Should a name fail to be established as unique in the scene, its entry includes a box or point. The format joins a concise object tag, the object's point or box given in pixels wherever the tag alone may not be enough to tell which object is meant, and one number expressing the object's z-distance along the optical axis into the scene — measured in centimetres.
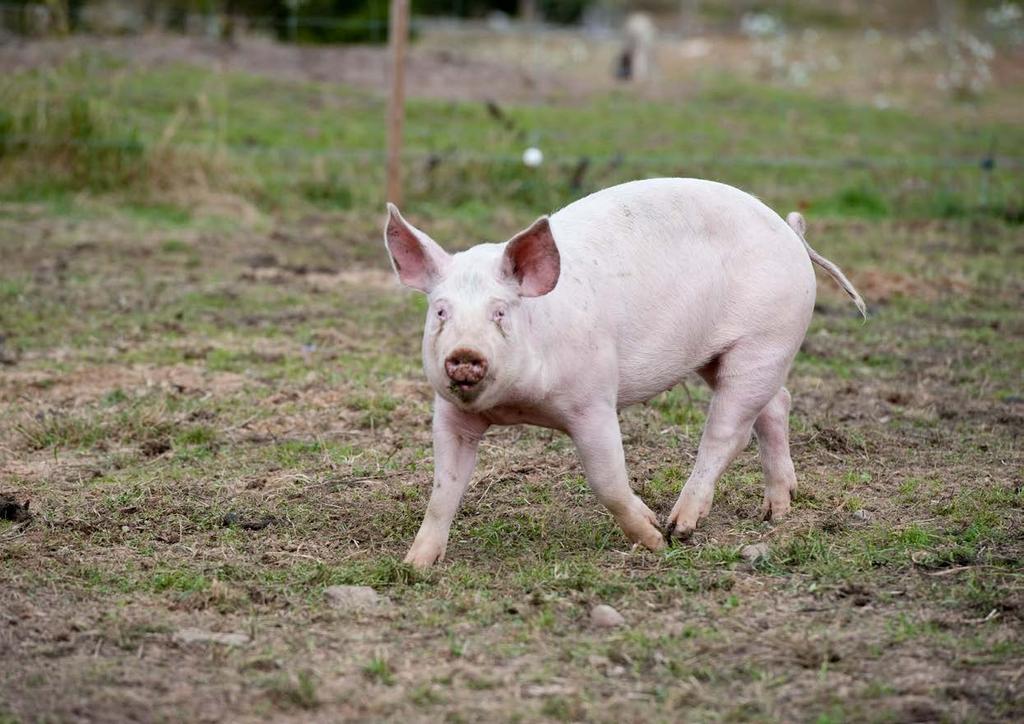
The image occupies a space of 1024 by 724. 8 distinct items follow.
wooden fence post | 2053
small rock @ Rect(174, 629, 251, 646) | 704
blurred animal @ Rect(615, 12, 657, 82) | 3778
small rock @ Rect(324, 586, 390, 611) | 755
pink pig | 764
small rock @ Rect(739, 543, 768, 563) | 825
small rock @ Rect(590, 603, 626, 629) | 726
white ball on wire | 2103
